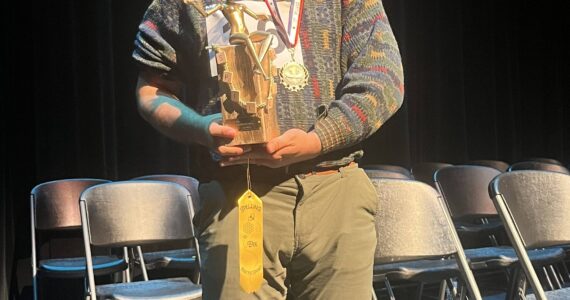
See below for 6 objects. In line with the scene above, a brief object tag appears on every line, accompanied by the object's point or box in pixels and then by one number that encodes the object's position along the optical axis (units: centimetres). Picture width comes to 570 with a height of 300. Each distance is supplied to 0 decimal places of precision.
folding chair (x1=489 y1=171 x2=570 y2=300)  199
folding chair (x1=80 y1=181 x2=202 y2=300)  256
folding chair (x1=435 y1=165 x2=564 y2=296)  350
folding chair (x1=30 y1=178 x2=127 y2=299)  318
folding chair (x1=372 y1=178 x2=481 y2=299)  198
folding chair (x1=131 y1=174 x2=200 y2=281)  322
